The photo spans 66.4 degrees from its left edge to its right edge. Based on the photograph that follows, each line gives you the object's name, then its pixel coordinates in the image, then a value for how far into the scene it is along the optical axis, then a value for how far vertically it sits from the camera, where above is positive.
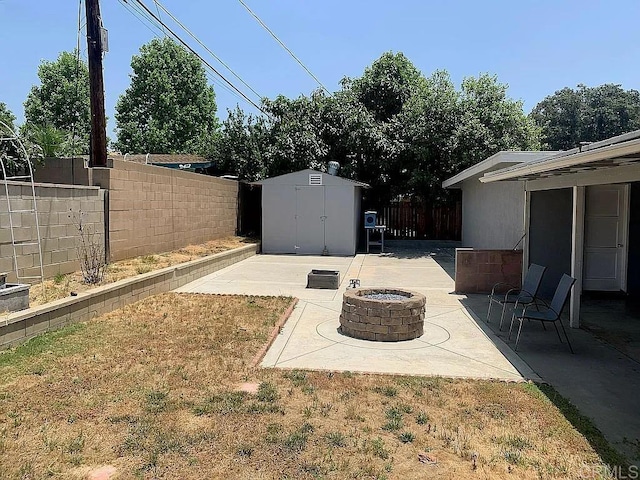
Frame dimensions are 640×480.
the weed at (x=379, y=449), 3.16 -1.53
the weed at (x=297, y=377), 4.42 -1.49
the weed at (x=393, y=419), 3.55 -1.52
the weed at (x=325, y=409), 3.77 -1.51
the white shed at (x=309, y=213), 15.52 +0.14
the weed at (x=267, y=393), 4.02 -1.49
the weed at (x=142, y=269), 8.55 -0.94
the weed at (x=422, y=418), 3.65 -1.52
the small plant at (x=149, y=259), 9.83 -0.87
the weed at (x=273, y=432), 3.33 -1.51
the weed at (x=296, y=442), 3.22 -1.51
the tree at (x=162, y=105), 35.78 +8.42
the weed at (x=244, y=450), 3.12 -1.51
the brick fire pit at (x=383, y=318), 5.93 -1.24
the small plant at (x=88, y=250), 7.60 -0.57
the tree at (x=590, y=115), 44.84 +9.73
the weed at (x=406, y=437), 3.36 -1.53
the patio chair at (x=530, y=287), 6.67 -0.98
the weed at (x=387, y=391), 4.19 -1.51
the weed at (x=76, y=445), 3.10 -1.48
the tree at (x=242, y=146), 20.52 +3.02
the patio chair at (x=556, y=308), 5.52 -1.04
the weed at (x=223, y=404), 3.75 -1.48
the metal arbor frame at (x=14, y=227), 6.45 -0.16
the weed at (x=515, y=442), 3.29 -1.53
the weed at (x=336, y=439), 3.29 -1.52
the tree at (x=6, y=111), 21.73 +4.87
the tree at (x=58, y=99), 32.97 +7.98
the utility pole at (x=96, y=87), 9.20 +2.54
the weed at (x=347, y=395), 4.07 -1.51
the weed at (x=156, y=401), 3.75 -1.46
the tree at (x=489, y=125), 16.33 +3.18
